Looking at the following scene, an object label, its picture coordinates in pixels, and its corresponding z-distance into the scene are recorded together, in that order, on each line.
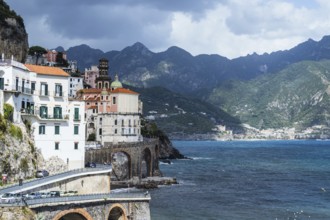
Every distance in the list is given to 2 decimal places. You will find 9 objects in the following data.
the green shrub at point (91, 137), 135.38
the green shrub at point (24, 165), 62.18
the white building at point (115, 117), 132.75
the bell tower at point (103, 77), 176.39
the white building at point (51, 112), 70.69
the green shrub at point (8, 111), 63.56
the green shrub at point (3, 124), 60.72
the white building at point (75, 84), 192.27
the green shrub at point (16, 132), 62.41
